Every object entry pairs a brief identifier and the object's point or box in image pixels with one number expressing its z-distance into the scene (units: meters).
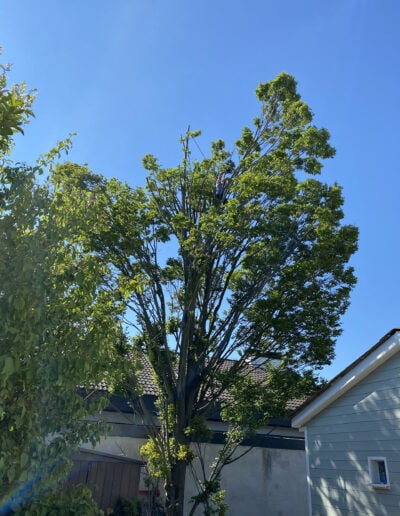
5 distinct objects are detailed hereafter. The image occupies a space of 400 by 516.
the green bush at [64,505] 3.06
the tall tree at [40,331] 3.02
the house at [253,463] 13.69
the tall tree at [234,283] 10.93
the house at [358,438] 7.21
